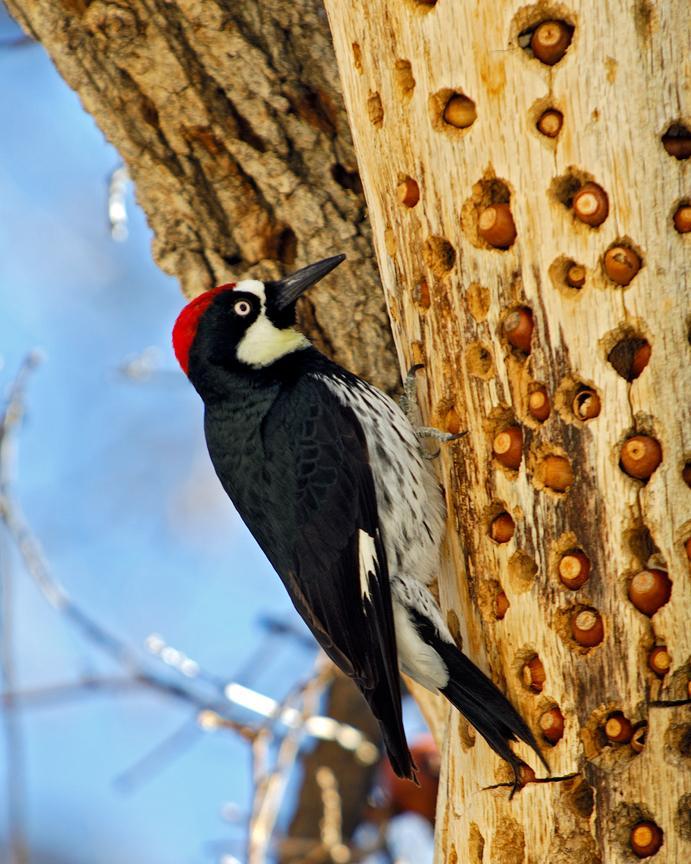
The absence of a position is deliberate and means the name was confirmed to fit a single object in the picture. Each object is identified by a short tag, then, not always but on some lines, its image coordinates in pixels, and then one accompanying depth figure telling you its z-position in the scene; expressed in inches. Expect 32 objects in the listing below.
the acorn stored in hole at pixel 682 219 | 187.5
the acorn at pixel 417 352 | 223.9
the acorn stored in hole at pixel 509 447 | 205.6
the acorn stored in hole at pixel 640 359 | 190.2
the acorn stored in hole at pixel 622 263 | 189.3
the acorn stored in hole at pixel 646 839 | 190.7
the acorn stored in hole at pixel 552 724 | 200.7
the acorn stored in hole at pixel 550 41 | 191.8
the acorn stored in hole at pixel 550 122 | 192.7
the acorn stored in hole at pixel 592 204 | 190.1
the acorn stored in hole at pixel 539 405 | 199.0
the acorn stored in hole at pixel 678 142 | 187.2
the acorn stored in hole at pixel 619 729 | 193.2
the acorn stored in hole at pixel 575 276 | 194.1
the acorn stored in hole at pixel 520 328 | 201.3
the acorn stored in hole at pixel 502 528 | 209.9
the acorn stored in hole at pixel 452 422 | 220.5
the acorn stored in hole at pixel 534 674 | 204.2
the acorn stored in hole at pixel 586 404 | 193.6
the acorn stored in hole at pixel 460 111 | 203.9
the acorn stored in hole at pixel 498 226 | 200.7
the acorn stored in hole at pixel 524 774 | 204.4
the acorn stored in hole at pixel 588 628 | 195.6
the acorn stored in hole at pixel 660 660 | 190.2
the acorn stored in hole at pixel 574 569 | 195.6
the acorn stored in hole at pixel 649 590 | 190.7
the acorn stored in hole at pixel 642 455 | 189.2
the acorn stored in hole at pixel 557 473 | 197.2
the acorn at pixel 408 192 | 216.4
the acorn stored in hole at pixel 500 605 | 209.9
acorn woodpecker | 221.6
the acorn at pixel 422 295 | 219.0
